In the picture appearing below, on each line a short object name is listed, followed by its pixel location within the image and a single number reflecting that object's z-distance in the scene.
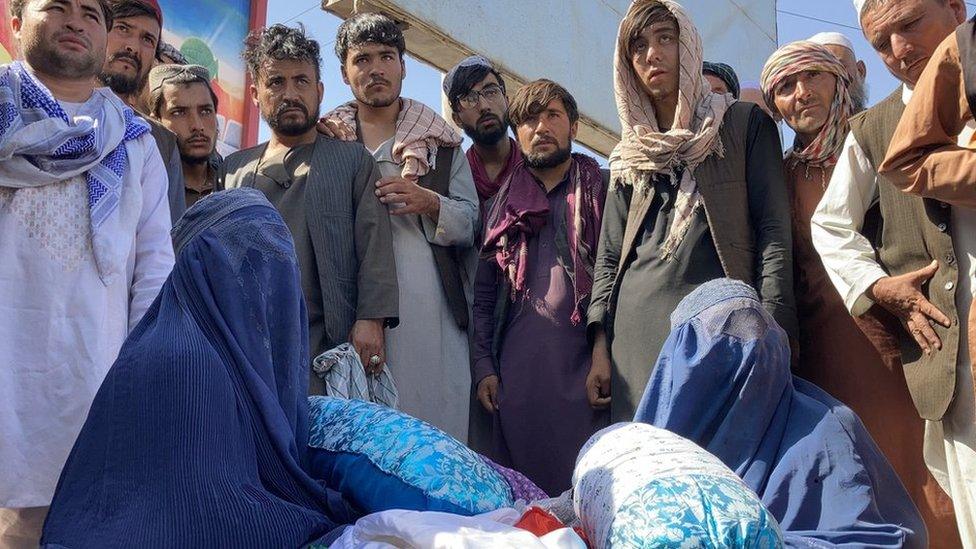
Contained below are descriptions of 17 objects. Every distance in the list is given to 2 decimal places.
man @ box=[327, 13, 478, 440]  3.96
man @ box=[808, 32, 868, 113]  4.04
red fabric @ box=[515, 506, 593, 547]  1.91
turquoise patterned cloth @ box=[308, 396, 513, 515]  2.02
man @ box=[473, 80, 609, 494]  3.71
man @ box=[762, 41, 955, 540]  3.28
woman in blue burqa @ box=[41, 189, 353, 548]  1.93
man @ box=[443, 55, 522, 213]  4.59
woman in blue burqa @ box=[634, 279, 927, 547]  2.29
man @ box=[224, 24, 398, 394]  3.72
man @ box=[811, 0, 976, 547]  2.99
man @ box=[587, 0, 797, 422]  3.46
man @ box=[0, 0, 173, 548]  2.75
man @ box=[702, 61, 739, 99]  4.75
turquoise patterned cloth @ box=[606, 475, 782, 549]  1.67
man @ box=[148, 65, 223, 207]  4.11
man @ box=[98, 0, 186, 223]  4.22
